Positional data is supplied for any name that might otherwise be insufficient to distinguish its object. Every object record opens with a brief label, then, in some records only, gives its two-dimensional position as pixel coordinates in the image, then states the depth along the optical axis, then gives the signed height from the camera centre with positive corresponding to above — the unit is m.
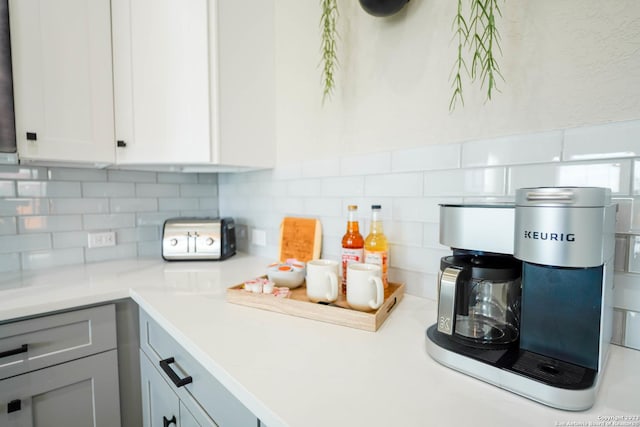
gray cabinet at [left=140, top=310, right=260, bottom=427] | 0.66 -0.48
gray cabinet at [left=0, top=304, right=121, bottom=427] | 0.97 -0.57
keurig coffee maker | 0.48 -0.18
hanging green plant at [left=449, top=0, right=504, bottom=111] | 0.80 +0.41
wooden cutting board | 1.34 -0.18
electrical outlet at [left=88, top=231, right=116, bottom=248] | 1.58 -0.22
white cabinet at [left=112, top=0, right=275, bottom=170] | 1.29 +0.49
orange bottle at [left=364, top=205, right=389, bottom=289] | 0.98 -0.16
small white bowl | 1.05 -0.26
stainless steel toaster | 1.58 -0.22
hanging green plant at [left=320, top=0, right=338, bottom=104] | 1.17 +0.59
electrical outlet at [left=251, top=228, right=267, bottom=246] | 1.66 -0.22
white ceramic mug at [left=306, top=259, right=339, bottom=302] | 0.88 -0.24
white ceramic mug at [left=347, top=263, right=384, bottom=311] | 0.82 -0.24
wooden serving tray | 0.80 -0.31
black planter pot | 0.97 +0.59
